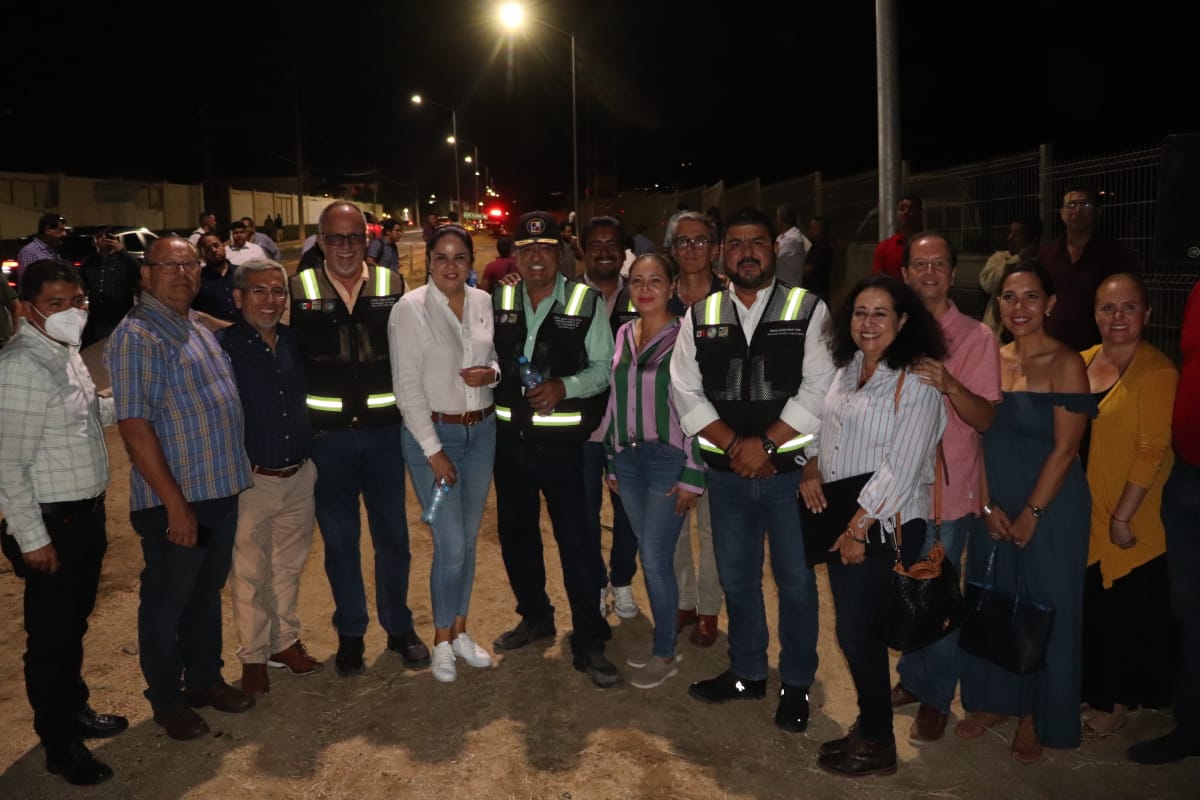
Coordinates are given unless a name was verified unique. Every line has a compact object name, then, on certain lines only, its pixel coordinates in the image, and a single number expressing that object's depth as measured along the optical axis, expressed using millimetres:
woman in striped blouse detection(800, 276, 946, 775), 3664
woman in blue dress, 3941
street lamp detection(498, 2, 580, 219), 20984
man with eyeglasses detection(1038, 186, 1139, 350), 6273
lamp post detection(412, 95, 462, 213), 45094
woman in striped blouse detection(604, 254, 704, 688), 4578
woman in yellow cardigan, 4012
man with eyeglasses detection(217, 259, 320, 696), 4551
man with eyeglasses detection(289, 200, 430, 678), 4793
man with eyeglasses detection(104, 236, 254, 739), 4023
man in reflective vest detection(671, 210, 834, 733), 4168
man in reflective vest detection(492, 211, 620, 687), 4766
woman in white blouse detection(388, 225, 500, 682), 4684
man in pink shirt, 3967
